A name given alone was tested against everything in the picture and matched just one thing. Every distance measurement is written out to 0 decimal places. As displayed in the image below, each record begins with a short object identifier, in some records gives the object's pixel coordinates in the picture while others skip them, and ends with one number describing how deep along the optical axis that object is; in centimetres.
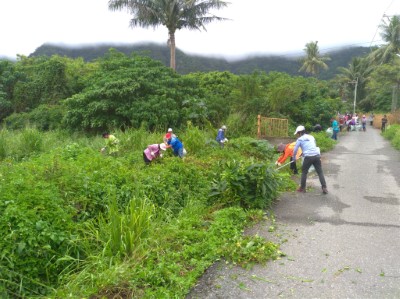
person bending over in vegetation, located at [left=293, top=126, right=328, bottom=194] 758
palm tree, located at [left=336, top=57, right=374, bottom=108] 5207
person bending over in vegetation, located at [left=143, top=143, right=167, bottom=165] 818
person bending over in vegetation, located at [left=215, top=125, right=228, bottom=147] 1227
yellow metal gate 1634
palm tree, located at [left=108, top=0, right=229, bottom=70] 2116
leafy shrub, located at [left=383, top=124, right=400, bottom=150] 1792
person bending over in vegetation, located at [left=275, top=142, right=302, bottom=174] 923
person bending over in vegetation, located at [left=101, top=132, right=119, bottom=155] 991
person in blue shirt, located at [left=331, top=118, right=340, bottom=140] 2084
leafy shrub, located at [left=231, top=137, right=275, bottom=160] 1155
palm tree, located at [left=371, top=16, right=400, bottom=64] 4047
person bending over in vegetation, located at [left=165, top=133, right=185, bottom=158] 902
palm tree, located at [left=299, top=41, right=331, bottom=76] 5378
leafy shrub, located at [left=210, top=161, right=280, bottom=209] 632
